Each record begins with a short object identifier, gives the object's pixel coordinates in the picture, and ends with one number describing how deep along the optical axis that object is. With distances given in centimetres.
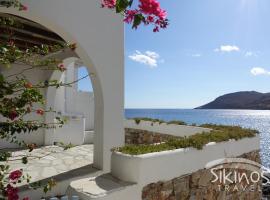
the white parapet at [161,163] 377
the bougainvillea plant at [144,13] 160
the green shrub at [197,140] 411
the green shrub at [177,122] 829
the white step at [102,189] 329
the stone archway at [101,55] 445
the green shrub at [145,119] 869
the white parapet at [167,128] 757
